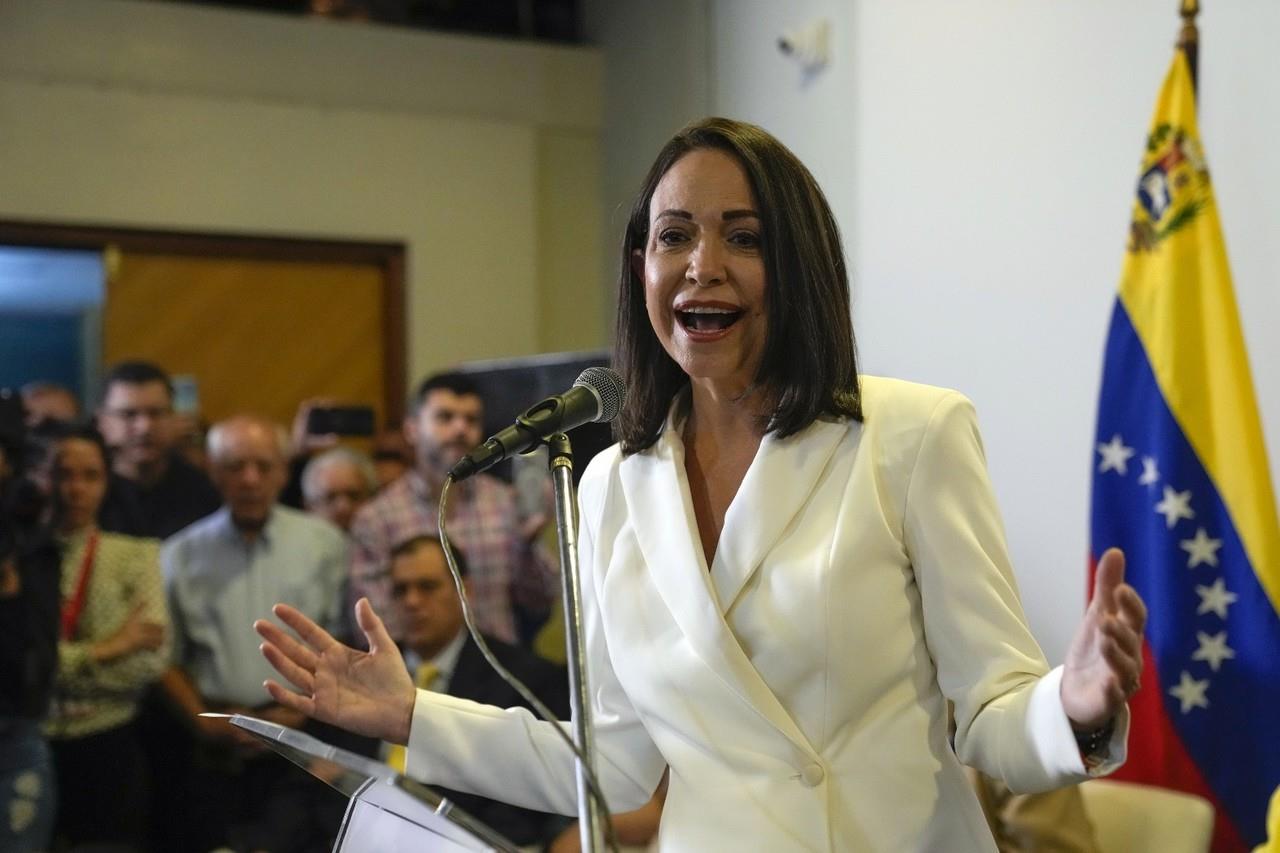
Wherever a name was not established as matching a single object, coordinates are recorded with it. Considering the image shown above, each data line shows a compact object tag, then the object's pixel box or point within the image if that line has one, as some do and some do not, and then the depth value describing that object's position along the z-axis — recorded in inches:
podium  42.1
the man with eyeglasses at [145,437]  184.7
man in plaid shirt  176.9
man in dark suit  147.9
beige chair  114.7
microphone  53.4
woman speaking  58.9
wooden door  250.2
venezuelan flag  122.9
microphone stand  48.9
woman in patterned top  158.1
